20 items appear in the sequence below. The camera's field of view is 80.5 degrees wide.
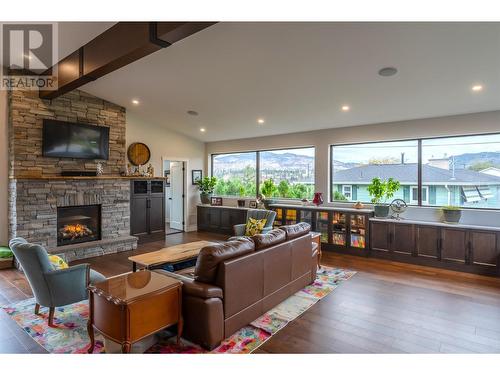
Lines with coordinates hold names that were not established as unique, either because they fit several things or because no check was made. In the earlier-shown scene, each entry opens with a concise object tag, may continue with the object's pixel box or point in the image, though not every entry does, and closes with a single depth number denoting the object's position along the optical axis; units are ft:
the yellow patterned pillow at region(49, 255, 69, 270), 10.82
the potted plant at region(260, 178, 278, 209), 25.73
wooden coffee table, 12.57
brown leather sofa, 8.56
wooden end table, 7.34
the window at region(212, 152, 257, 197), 28.14
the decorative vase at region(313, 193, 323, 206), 22.15
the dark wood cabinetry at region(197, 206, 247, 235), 26.04
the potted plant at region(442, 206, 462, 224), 16.98
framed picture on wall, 29.60
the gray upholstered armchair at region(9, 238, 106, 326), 9.89
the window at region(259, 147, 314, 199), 24.27
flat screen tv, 18.90
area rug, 8.78
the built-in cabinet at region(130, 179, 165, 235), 23.21
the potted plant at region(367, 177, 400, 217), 19.25
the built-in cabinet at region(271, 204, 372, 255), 19.76
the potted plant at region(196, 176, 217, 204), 29.27
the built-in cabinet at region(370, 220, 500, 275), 15.51
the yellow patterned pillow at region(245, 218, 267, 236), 17.33
